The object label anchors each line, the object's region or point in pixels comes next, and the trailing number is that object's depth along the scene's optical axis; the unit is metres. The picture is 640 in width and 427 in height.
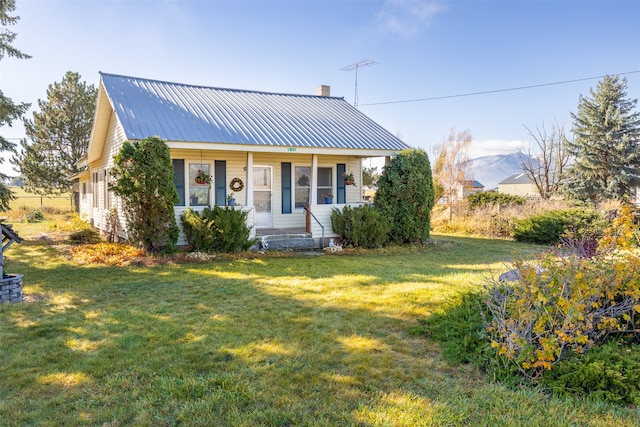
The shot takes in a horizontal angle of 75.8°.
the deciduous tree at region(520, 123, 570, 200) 27.50
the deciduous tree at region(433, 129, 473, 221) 22.22
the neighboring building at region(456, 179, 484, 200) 21.85
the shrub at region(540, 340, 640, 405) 3.13
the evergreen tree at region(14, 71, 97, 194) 24.92
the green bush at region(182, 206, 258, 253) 10.05
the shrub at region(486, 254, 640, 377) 3.38
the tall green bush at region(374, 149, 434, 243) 11.99
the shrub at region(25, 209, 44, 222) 23.53
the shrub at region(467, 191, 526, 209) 17.50
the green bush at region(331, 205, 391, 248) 11.54
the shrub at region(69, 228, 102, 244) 13.50
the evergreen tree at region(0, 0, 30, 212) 10.97
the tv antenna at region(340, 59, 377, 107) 18.55
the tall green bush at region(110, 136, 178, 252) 9.40
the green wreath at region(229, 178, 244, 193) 12.55
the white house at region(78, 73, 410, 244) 11.23
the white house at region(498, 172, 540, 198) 52.44
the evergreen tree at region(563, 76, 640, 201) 22.78
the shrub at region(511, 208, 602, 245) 13.76
